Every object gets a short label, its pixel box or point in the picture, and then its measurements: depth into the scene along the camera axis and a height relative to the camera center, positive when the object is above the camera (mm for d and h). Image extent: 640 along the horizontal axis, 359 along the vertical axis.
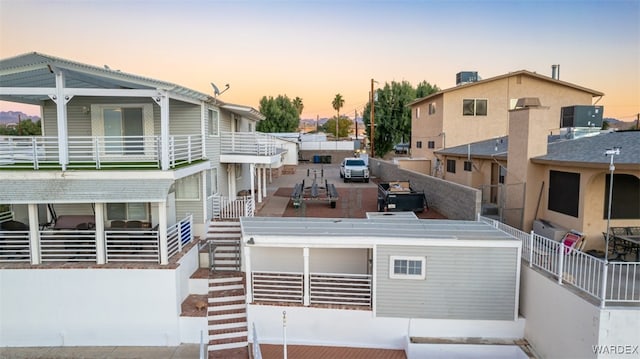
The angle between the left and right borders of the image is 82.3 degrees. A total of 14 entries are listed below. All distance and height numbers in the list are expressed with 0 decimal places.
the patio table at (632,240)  10179 -2521
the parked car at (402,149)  63816 +332
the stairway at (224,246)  13391 -3630
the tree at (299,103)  101812 +13498
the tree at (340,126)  105250 +7469
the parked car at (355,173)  29750 -1806
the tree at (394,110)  46906 +5227
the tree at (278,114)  66812 +6639
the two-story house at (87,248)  11320 -3297
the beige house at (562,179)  11227 -955
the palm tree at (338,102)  96125 +12775
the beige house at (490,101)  25438 +3512
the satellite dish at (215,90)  16875 +2765
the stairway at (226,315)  10773 -5138
